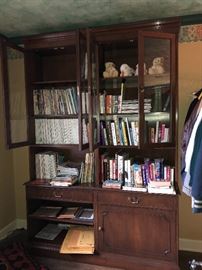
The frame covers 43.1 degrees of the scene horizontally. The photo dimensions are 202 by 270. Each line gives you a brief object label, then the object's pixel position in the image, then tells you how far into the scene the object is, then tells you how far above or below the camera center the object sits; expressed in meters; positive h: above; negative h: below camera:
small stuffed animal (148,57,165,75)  2.22 +0.44
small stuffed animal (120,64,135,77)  2.38 +0.44
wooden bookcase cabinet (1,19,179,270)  2.18 -0.17
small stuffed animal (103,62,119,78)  2.42 +0.45
